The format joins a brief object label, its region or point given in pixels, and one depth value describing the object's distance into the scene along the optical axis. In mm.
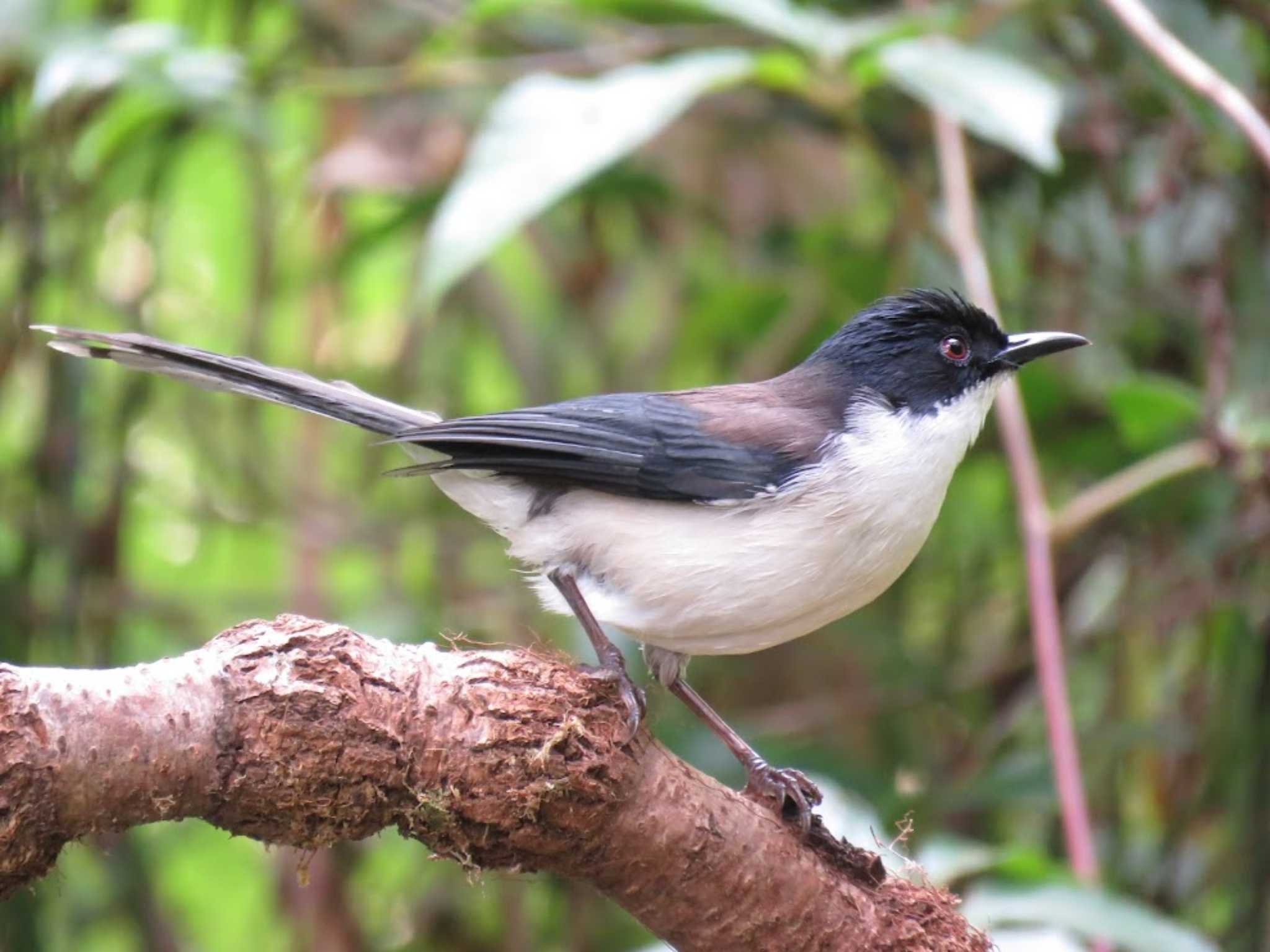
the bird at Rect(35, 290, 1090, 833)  5914
